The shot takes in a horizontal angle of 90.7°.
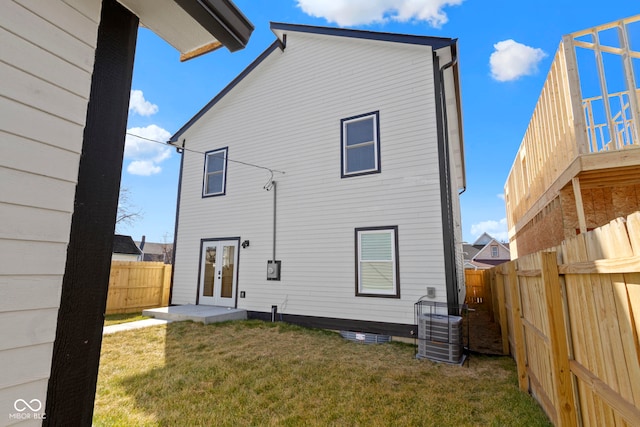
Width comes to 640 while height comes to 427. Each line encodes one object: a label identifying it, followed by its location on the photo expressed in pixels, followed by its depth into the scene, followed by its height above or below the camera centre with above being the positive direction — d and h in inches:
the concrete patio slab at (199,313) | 306.5 -47.3
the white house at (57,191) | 56.2 +14.6
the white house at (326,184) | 271.0 +82.5
